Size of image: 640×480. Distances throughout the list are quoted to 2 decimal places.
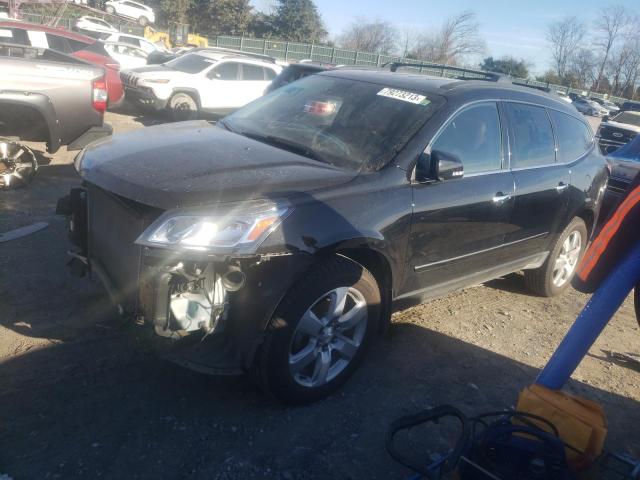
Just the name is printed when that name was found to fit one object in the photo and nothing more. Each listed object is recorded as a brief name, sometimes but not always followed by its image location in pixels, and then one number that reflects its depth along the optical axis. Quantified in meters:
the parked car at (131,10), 34.44
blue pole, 2.45
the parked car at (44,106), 6.23
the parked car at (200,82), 12.45
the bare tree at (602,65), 65.49
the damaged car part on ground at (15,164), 6.29
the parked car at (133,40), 21.70
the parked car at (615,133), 14.08
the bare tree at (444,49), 51.59
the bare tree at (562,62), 69.06
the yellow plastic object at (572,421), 2.52
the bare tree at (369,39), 56.97
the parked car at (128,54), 18.20
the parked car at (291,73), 8.45
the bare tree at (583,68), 69.19
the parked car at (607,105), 42.46
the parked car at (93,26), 21.88
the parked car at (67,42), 8.87
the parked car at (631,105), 26.02
